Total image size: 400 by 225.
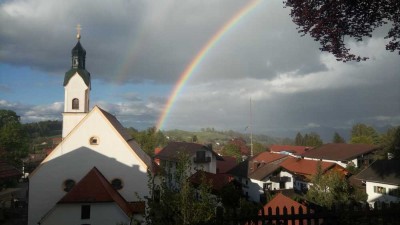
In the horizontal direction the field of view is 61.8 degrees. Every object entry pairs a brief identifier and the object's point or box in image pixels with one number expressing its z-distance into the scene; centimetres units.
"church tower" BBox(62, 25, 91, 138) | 3509
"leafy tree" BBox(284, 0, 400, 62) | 831
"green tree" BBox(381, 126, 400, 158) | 6097
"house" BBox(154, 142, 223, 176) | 5991
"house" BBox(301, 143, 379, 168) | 6397
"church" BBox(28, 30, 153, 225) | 2711
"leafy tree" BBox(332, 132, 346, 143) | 12367
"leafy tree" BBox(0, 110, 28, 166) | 6711
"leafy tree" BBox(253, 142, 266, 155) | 12248
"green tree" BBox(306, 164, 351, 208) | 2669
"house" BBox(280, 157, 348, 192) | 5159
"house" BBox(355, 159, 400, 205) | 3653
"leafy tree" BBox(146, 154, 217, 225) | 708
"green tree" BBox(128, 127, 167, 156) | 8539
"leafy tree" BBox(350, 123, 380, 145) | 10432
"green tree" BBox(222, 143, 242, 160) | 9691
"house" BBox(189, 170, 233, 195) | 3857
